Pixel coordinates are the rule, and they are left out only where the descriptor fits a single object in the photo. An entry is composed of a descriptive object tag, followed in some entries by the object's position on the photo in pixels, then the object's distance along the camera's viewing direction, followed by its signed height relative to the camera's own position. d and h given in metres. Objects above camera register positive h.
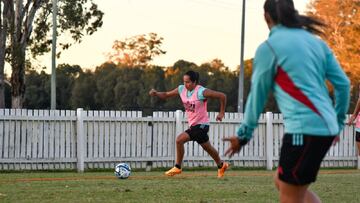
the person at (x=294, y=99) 6.16 +0.03
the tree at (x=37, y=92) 81.25 +0.86
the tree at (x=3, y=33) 38.44 +2.91
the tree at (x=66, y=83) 84.69 +1.78
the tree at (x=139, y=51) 70.75 +4.16
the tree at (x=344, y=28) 61.78 +5.20
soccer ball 17.06 -1.32
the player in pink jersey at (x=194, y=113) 16.91 -0.20
